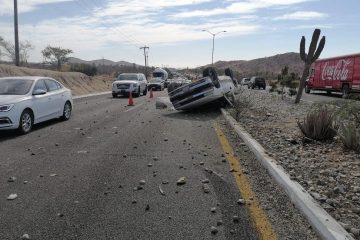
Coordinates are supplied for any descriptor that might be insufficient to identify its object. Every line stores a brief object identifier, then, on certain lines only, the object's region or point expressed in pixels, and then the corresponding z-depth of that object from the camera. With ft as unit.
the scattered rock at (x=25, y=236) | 14.62
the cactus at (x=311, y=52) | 69.97
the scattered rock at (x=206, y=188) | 20.13
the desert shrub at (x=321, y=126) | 31.27
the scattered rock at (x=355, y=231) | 14.50
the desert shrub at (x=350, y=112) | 32.55
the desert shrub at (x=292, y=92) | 103.87
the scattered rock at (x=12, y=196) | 18.84
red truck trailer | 104.78
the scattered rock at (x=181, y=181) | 21.51
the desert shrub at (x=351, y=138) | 26.68
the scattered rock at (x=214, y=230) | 15.26
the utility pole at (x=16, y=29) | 113.29
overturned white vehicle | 58.08
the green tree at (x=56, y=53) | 282.58
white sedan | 35.96
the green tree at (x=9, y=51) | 229.47
